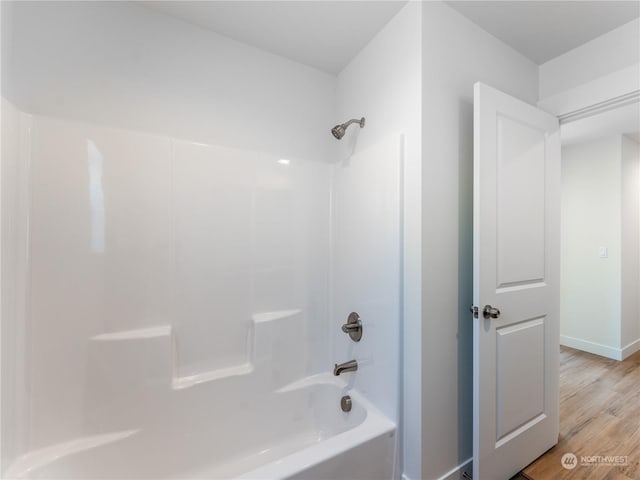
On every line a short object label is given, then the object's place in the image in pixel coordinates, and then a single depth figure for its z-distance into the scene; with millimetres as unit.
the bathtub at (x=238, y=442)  1194
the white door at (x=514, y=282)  1348
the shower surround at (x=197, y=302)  1240
